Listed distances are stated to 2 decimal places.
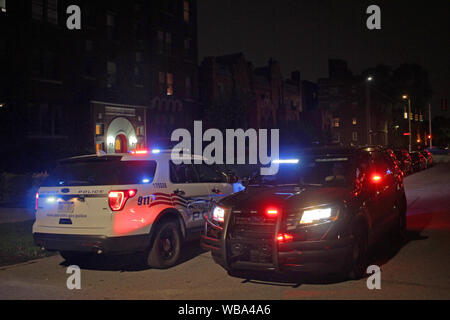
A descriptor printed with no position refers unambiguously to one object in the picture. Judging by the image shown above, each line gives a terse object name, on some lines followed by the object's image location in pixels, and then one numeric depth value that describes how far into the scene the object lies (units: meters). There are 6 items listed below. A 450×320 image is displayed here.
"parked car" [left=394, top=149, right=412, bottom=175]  32.46
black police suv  6.40
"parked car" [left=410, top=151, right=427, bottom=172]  38.97
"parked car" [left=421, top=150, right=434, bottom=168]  44.72
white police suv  7.35
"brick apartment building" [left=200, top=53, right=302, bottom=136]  44.58
